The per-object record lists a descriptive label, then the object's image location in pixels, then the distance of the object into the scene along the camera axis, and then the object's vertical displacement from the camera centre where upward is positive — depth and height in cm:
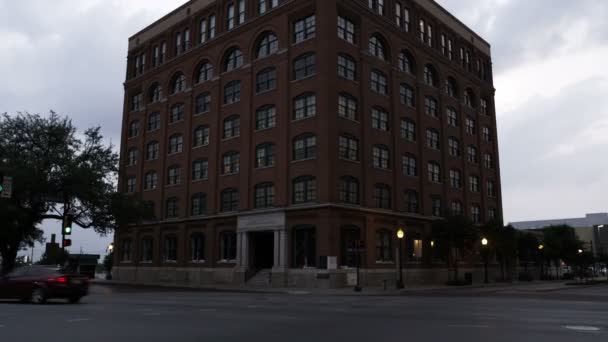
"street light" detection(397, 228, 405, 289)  3597 -156
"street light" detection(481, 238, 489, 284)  4951 +37
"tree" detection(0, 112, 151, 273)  3662 +504
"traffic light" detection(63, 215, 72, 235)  2831 +147
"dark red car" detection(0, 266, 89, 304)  1939 -109
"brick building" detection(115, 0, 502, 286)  4062 +1031
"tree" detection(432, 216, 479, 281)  4544 +175
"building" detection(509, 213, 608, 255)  13550 +953
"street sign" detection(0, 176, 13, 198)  2218 +272
